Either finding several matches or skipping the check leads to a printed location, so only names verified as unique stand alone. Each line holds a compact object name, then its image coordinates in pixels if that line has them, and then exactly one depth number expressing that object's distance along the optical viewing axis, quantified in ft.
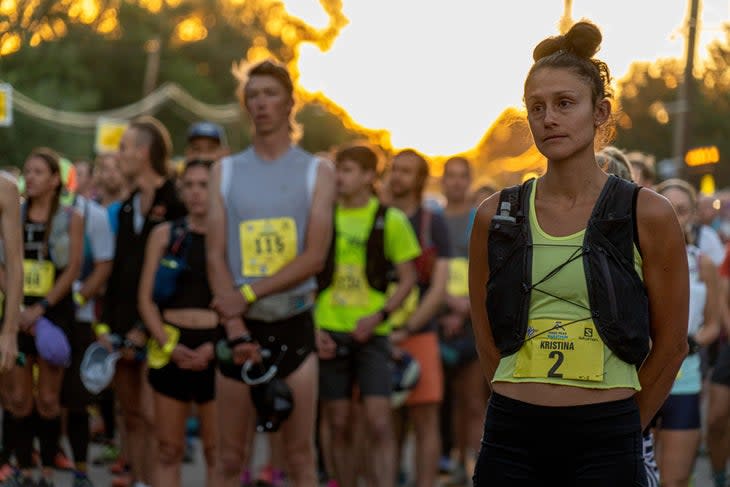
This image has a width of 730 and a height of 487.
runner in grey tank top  44.34
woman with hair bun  27.37
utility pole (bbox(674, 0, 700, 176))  181.76
